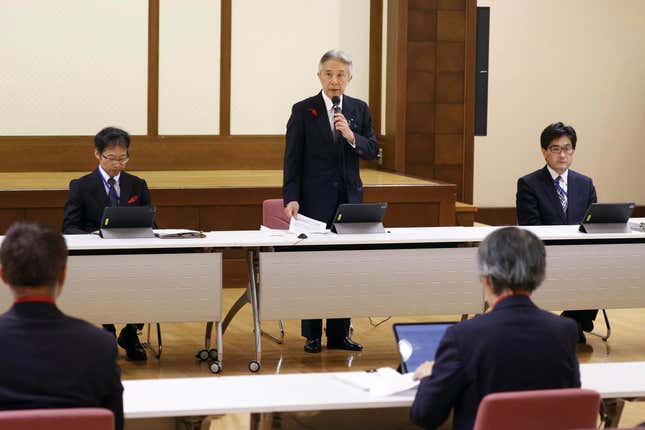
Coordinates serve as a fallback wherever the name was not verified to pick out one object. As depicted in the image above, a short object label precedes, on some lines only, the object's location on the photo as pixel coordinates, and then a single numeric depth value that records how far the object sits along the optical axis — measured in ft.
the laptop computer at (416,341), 18.93
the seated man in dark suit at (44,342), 14.79
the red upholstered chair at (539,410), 15.02
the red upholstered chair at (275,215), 36.45
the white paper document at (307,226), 33.68
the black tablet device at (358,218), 33.70
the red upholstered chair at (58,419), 13.81
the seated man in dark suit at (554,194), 37.05
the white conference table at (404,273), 32.59
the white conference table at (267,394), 16.92
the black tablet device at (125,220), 32.03
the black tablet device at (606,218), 34.67
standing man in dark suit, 35.52
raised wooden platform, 45.37
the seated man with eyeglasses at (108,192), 33.92
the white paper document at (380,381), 17.76
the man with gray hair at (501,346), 15.95
